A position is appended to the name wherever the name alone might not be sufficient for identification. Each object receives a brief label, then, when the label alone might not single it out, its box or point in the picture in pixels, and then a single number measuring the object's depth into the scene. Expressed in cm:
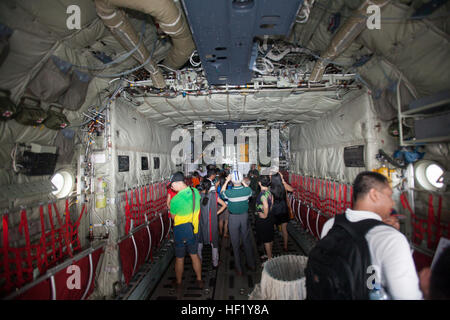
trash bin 186
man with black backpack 106
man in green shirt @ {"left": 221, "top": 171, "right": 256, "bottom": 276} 377
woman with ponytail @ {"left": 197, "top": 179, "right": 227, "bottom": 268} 409
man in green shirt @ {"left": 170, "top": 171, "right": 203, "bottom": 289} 337
